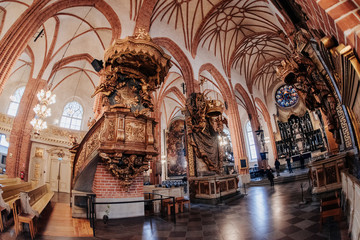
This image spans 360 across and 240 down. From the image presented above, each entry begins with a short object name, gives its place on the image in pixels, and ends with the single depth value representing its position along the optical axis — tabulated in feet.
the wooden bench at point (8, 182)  17.22
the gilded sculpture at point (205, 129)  28.09
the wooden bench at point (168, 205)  15.99
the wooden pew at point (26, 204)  9.57
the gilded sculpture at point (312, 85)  19.15
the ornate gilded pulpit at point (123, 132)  14.24
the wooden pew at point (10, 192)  10.47
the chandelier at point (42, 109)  25.57
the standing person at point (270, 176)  33.32
